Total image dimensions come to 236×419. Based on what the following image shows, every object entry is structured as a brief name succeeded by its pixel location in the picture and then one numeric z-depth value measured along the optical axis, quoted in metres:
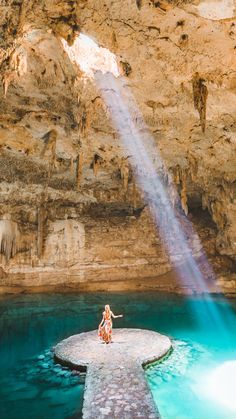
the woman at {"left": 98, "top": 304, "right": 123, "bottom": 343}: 7.22
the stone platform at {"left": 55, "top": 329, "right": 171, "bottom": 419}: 4.13
